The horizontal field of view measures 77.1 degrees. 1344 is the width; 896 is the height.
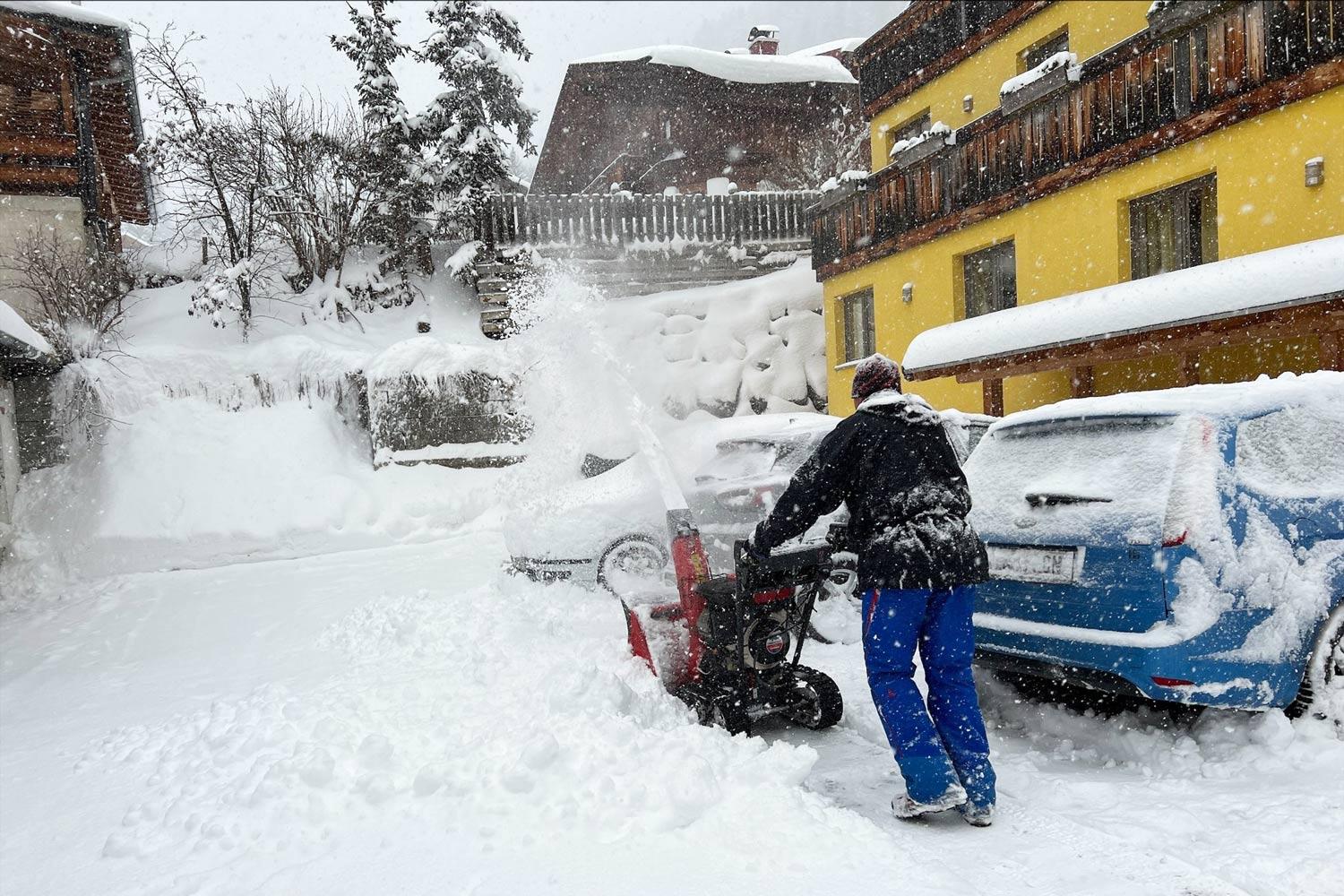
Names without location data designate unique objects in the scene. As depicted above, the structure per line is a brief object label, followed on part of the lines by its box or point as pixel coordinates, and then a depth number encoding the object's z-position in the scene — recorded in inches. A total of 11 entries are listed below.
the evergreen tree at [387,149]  737.8
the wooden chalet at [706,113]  1011.9
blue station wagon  137.4
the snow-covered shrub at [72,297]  553.3
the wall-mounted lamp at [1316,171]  320.5
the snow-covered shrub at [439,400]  570.9
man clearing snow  128.3
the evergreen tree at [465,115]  752.3
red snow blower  158.4
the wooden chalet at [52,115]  717.3
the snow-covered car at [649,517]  321.7
